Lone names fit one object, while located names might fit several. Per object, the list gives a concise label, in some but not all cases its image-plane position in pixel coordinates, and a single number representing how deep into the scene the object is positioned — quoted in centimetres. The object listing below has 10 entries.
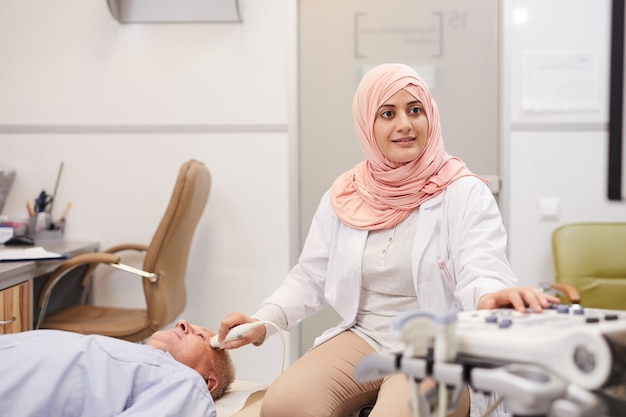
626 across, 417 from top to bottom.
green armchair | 271
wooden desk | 215
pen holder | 292
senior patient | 130
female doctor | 152
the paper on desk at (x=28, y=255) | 225
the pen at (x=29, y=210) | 290
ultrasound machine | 76
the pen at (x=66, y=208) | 304
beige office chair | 246
